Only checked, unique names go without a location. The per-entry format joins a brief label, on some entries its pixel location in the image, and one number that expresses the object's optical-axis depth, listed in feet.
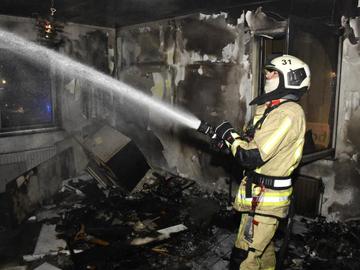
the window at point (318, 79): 15.30
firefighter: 10.50
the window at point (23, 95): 23.98
